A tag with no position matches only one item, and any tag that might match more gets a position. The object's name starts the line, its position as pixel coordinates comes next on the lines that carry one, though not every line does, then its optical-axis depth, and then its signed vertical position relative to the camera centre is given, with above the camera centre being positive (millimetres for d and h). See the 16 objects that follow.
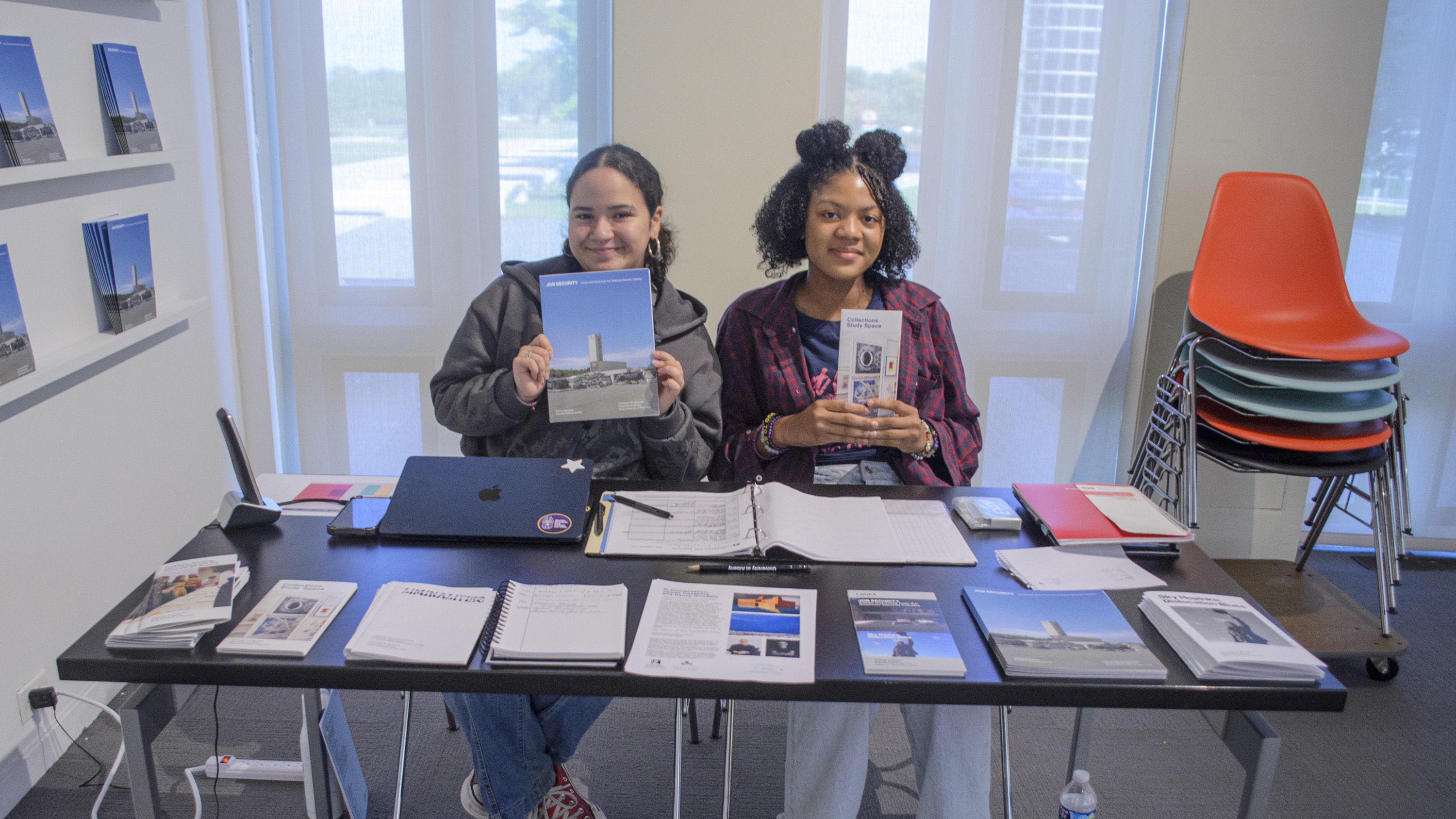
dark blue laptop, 1639 -558
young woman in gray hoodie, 1883 -449
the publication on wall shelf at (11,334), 1954 -336
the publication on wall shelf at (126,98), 2328 +198
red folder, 1665 -581
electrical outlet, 2105 -1172
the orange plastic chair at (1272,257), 2857 -162
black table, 1269 -648
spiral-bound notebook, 1287 -624
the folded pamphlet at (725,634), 1276 -631
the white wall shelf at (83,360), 2010 -433
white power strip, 2170 -1350
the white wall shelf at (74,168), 1925 +15
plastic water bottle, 1648 -1047
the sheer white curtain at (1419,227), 3160 -68
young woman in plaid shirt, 2133 -371
